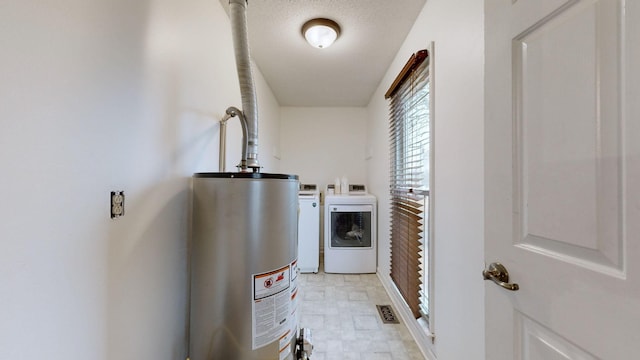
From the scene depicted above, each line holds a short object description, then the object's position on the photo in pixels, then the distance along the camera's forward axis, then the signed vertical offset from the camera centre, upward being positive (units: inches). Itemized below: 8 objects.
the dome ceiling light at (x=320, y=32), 67.6 +45.4
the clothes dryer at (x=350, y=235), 116.0 -26.7
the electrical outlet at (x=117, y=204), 29.9 -3.1
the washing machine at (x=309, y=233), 117.4 -26.5
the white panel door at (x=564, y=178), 17.5 +0.5
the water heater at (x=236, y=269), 36.9 -14.2
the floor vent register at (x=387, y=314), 77.2 -46.1
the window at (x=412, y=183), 63.6 -0.1
